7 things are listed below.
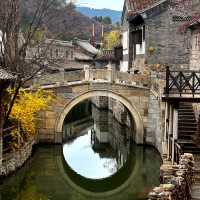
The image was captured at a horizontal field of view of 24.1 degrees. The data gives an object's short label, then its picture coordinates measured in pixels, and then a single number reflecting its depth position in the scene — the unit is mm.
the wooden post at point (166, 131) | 21828
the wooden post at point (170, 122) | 19969
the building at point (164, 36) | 33844
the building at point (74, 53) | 54888
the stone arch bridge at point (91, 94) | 29625
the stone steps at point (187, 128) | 21344
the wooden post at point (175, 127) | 19188
